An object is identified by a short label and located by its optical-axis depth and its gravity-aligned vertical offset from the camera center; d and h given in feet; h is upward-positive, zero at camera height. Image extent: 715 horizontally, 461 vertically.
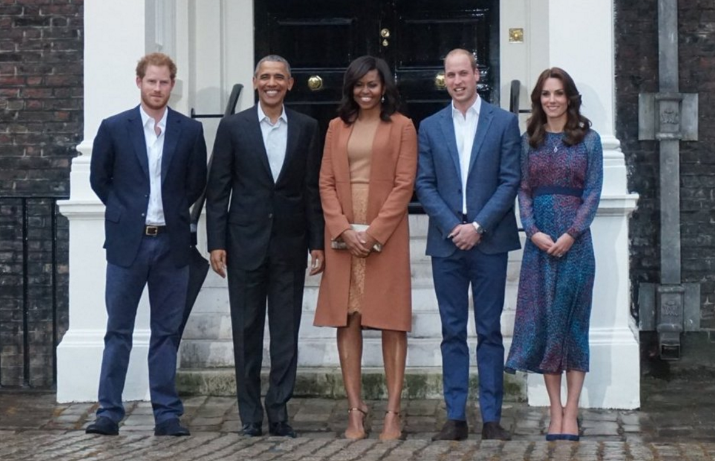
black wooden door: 31.99 +4.54
